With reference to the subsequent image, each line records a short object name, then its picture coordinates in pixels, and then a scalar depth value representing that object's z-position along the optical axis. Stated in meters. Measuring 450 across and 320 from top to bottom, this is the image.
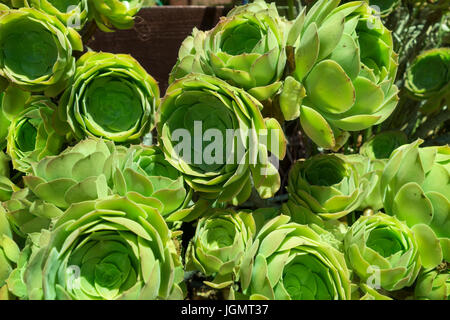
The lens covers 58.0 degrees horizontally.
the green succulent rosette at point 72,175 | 0.41
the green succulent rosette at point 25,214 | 0.44
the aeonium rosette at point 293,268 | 0.38
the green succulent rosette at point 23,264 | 0.38
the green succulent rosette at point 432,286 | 0.43
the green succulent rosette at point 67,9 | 0.53
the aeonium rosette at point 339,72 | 0.41
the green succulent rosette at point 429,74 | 0.75
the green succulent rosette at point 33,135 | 0.53
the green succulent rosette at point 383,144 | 0.70
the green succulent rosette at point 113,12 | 0.56
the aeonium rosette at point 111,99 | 0.50
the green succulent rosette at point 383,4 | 0.69
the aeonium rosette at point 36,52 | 0.51
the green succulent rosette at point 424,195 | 0.43
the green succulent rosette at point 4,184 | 0.55
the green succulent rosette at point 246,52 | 0.42
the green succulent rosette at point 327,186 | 0.47
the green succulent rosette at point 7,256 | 0.44
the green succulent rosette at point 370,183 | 0.50
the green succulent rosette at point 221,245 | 0.42
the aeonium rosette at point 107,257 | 0.35
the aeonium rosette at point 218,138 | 0.40
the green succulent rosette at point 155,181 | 0.41
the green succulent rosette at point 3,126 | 0.57
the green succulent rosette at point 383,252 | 0.41
